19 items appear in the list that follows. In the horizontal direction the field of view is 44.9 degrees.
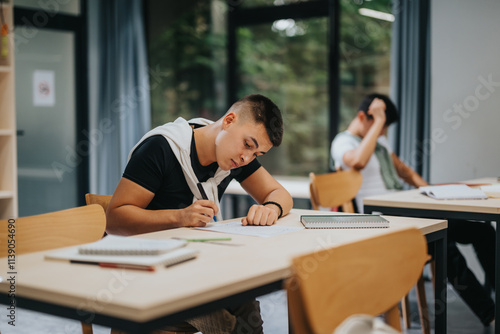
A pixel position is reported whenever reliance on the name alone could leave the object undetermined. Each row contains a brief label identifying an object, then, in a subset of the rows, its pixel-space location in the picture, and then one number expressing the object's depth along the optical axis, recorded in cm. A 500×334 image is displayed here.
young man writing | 187
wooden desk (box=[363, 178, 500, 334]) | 232
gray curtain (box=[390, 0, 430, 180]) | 407
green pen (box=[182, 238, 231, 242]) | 160
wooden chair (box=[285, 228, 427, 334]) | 102
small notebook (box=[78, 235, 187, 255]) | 133
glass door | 454
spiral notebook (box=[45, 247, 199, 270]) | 127
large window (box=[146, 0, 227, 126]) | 527
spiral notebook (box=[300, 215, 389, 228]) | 188
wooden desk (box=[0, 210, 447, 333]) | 103
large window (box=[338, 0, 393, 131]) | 441
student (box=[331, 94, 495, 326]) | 301
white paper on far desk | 253
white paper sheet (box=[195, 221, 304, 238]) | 175
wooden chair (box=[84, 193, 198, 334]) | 178
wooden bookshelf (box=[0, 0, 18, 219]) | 396
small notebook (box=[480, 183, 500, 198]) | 266
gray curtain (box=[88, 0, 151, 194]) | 503
